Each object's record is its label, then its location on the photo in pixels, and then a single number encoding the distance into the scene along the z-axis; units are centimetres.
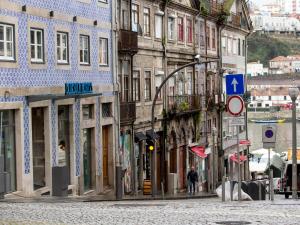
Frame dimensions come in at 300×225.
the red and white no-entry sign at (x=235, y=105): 1975
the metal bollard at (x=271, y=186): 2241
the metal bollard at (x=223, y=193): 2230
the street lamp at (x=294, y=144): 2413
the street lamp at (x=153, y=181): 2909
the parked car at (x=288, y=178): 2888
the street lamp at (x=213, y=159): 4918
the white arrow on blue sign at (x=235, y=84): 2043
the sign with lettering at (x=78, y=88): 2597
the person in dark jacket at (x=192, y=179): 3843
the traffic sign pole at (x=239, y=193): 2145
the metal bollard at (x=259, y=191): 2540
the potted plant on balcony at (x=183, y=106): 4188
